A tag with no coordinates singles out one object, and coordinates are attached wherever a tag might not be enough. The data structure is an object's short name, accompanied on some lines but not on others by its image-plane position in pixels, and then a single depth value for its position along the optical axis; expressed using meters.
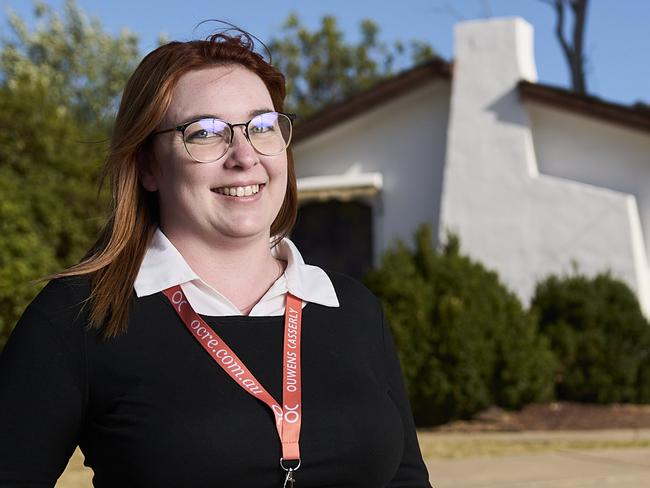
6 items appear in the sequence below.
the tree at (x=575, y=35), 28.55
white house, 13.20
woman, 2.15
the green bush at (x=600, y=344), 11.81
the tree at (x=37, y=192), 11.29
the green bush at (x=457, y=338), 10.98
